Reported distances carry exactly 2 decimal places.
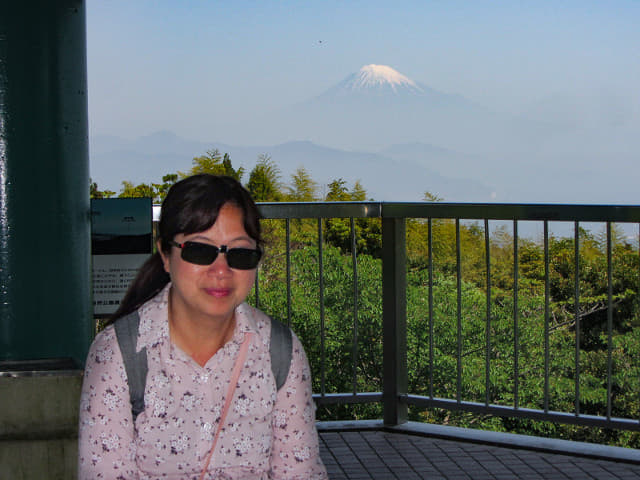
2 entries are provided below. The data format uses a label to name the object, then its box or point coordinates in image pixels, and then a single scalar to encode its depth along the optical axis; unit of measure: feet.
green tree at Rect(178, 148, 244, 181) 53.52
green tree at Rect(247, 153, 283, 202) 57.00
